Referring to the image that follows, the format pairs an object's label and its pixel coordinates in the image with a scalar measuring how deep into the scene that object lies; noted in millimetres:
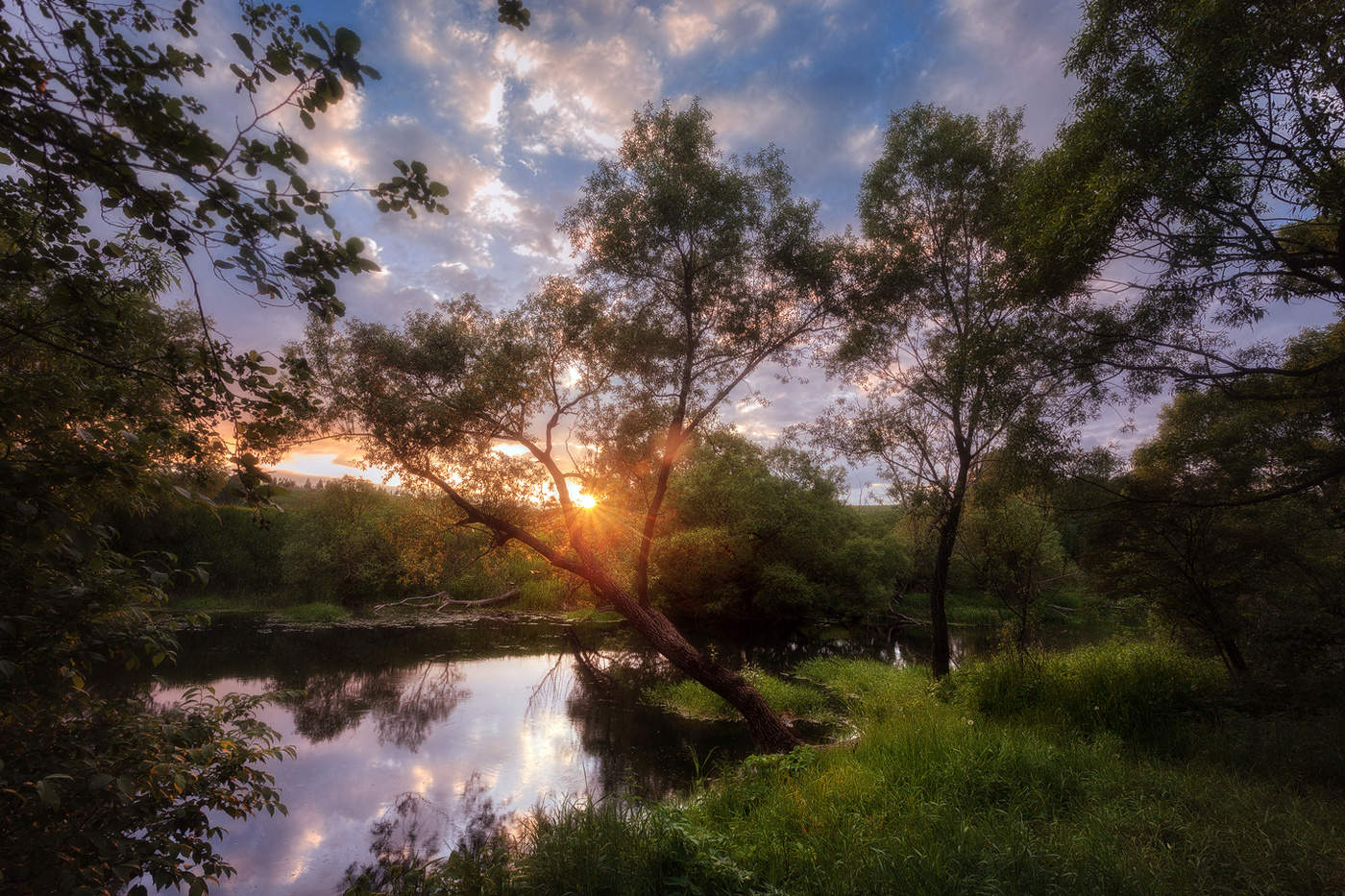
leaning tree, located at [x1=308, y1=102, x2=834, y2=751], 10289
